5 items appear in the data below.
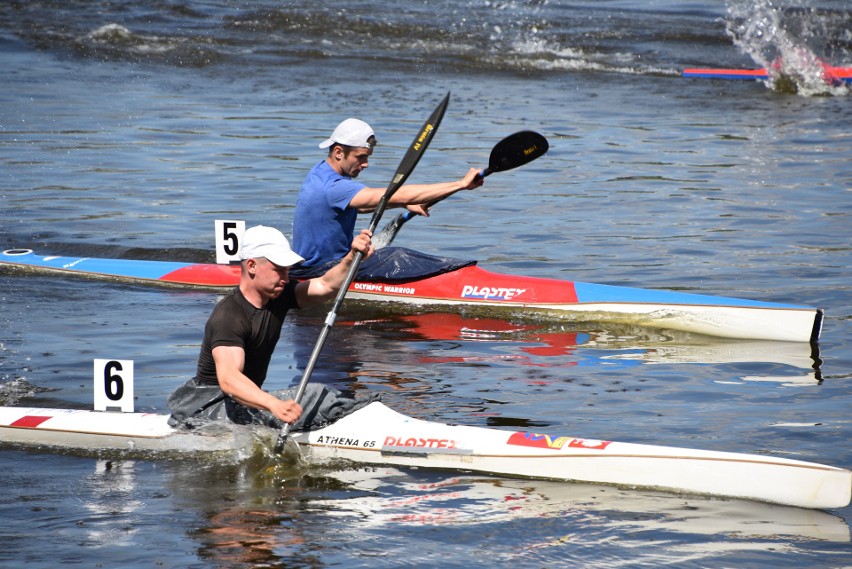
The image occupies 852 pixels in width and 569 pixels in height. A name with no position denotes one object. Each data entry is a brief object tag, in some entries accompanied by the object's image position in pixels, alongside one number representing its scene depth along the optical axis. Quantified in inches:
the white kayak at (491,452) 464.1
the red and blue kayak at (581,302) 707.4
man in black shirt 472.1
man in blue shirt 651.5
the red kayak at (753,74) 1577.3
